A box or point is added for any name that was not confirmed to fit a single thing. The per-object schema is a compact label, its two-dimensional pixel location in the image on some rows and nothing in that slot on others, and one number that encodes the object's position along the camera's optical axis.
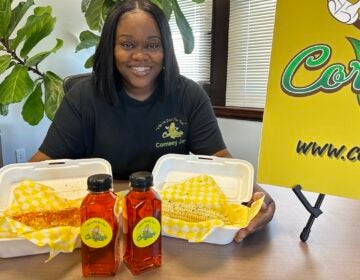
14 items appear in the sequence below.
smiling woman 1.17
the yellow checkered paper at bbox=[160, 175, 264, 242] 0.69
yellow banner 0.66
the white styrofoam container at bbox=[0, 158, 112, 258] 0.86
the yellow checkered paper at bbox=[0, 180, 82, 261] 0.62
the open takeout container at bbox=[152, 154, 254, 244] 0.91
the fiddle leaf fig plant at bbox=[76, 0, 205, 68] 1.94
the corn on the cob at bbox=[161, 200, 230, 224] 0.74
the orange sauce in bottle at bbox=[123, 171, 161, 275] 0.58
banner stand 0.74
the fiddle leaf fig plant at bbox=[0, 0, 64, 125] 1.76
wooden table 0.62
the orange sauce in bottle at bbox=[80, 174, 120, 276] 0.57
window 2.38
